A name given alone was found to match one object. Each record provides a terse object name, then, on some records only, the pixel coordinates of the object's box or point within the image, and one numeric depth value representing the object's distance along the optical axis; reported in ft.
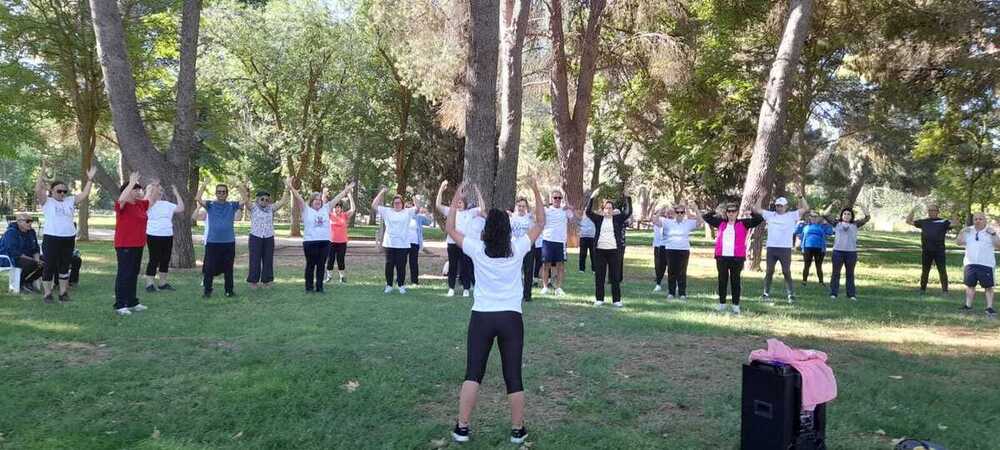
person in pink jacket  34.06
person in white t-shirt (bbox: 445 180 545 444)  15.53
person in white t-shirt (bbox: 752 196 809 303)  39.88
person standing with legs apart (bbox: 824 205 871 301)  42.27
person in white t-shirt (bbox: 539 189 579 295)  39.81
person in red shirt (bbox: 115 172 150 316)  30.78
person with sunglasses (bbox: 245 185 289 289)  37.81
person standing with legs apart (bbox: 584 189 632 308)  35.88
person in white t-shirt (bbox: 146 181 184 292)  35.42
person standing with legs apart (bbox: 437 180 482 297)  40.32
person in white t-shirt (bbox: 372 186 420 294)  39.70
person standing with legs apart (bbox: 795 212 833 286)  49.47
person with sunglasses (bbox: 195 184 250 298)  35.99
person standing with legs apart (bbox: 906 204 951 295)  46.11
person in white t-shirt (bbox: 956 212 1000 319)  36.91
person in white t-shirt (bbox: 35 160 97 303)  31.86
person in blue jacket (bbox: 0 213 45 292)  35.86
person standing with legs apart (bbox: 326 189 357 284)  45.65
